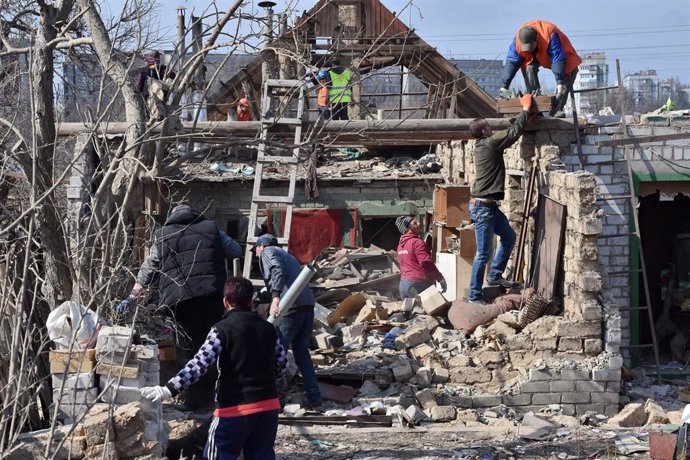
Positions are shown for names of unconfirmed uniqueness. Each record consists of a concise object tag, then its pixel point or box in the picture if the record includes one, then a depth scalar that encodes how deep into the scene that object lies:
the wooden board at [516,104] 10.95
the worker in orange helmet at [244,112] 19.30
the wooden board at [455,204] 13.67
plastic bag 6.75
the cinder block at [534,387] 9.78
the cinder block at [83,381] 6.55
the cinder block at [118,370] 6.66
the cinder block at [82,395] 6.62
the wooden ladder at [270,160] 11.55
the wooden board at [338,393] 9.48
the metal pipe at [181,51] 8.37
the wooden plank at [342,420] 8.80
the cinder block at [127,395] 6.71
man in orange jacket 11.23
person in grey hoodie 8.87
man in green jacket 10.72
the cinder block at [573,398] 9.81
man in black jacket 8.43
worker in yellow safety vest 16.70
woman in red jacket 12.52
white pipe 7.91
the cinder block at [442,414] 9.18
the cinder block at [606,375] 9.80
